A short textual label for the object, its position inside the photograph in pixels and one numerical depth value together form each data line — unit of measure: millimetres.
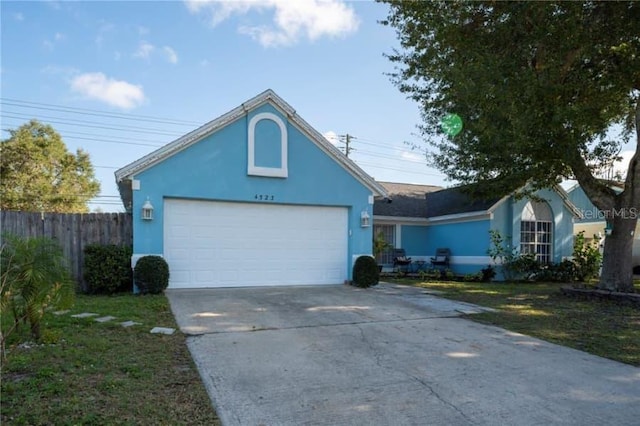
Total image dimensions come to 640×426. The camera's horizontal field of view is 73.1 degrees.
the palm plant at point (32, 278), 4715
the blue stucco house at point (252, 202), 10500
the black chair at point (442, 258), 17891
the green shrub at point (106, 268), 9914
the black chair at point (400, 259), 17281
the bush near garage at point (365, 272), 11766
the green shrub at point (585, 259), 16781
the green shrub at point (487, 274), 15820
